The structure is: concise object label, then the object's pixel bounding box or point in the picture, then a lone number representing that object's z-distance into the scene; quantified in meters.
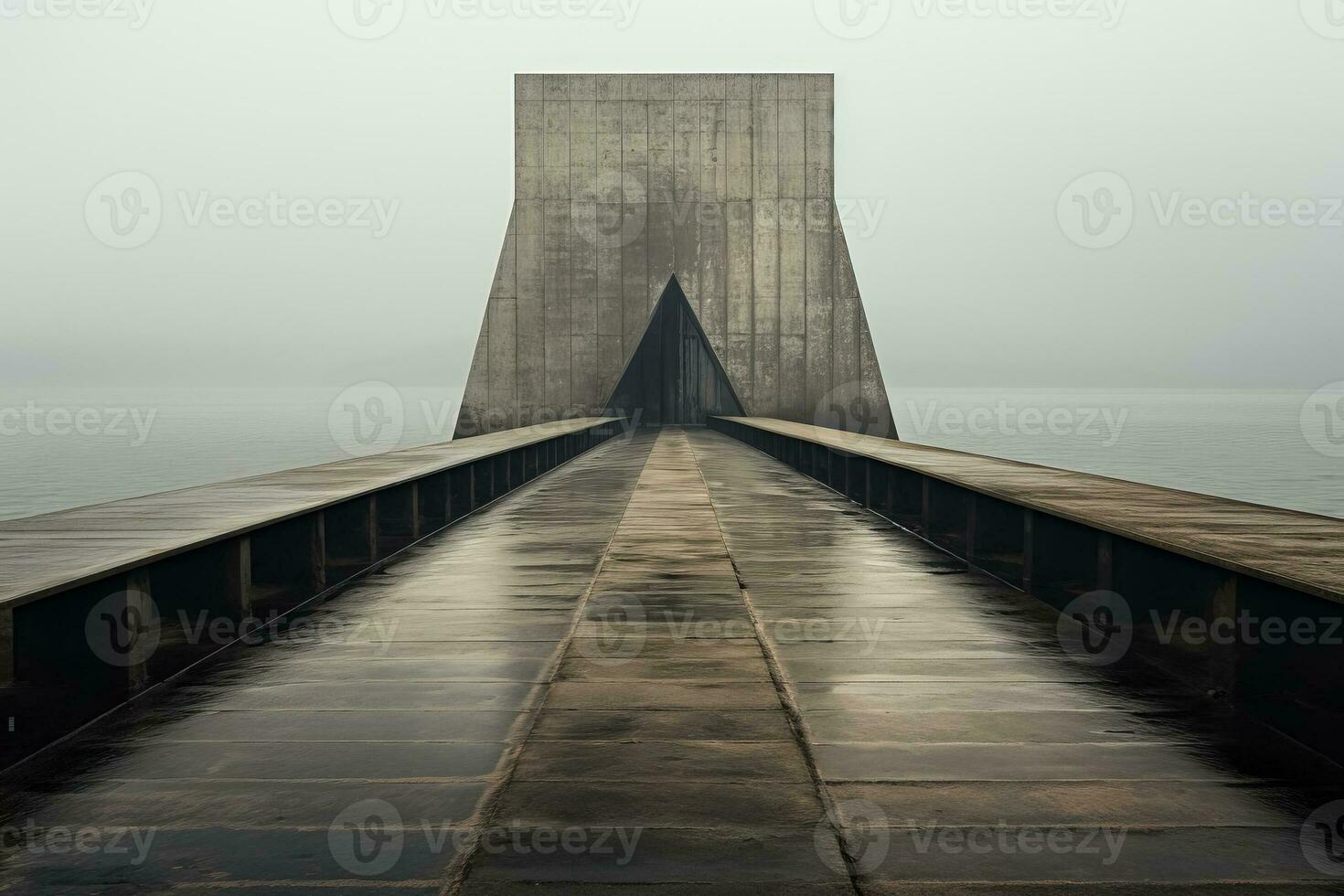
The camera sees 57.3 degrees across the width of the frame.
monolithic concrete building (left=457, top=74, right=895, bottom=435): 43.03
